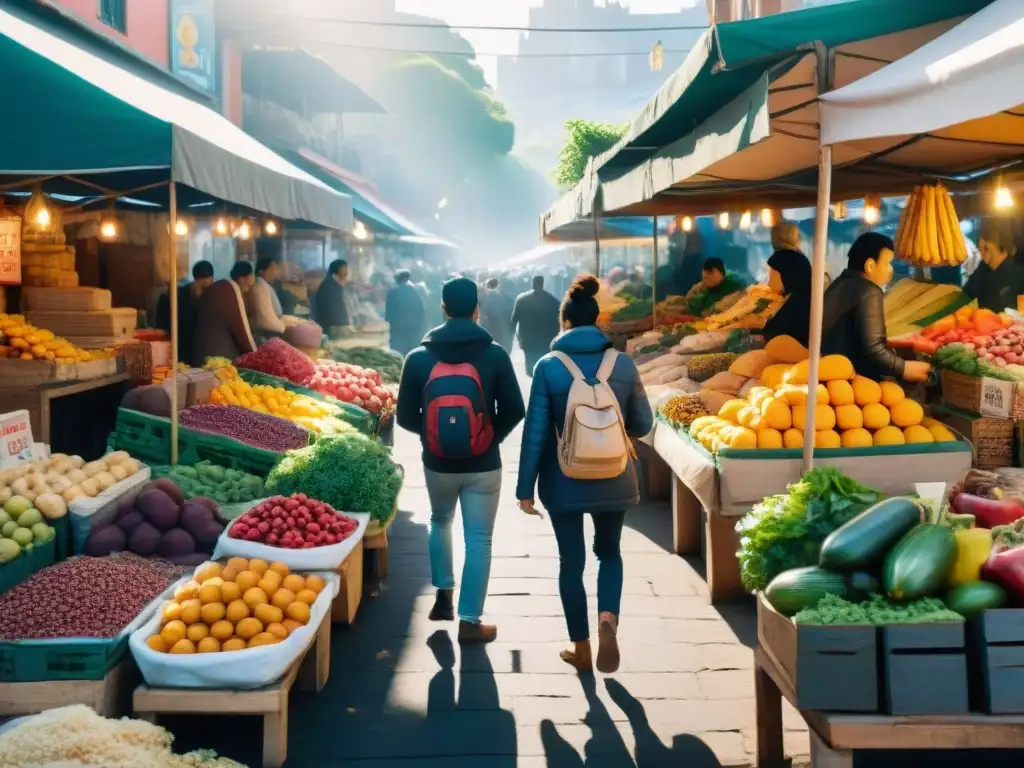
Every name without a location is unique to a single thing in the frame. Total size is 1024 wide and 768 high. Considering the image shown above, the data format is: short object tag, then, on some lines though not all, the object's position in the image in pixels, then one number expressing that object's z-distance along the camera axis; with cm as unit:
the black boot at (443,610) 599
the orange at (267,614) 443
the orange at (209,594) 444
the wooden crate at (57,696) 403
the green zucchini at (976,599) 345
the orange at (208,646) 419
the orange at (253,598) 448
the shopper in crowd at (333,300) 1479
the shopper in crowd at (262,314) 1161
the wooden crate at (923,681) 336
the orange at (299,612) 455
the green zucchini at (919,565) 352
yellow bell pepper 362
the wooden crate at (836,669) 339
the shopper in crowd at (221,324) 995
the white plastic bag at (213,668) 407
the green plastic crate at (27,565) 473
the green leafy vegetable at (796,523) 408
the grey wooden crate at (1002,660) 334
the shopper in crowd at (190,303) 1116
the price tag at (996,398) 596
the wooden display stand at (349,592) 570
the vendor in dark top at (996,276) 889
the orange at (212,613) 436
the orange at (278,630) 433
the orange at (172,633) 422
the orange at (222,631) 430
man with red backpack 545
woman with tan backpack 491
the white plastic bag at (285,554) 516
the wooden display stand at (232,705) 407
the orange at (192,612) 436
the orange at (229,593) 449
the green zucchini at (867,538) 368
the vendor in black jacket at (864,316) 611
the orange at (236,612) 440
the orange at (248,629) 432
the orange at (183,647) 415
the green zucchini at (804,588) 367
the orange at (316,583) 493
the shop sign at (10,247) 818
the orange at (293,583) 483
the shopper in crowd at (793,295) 702
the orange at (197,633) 426
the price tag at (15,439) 581
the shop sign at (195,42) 1612
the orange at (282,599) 459
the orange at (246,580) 459
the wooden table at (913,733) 335
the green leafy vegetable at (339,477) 610
